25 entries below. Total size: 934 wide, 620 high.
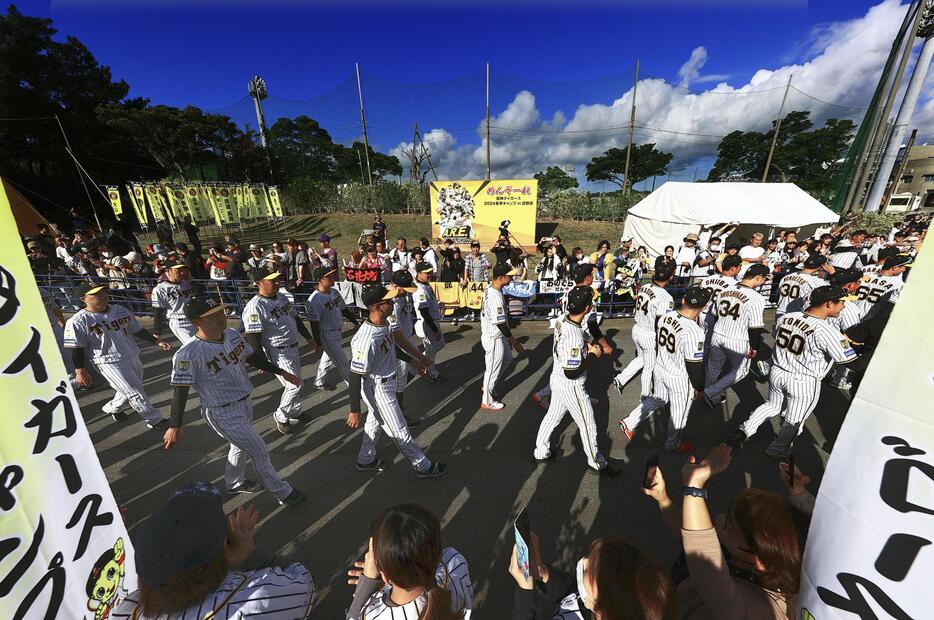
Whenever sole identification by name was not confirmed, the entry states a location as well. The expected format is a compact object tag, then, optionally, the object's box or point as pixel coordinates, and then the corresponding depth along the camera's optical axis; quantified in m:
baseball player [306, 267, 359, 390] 5.58
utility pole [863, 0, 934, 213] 18.88
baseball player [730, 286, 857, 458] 3.87
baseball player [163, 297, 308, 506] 3.30
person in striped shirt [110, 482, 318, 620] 1.40
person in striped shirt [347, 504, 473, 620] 1.58
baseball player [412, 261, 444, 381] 6.21
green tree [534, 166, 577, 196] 67.12
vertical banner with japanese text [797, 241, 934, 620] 1.10
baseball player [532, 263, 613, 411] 5.50
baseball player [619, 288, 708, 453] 4.05
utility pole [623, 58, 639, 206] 26.68
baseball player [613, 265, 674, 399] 5.37
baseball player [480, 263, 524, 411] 5.19
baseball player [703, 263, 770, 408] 5.06
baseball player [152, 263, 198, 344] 6.53
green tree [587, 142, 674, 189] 50.25
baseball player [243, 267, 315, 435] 4.88
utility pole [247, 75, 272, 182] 43.72
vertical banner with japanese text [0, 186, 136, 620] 1.33
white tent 12.86
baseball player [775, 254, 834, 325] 6.17
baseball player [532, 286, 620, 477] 3.76
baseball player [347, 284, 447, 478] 3.81
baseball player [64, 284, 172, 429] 4.63
